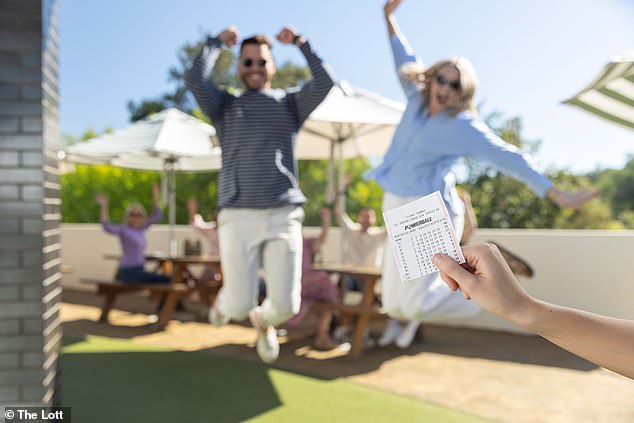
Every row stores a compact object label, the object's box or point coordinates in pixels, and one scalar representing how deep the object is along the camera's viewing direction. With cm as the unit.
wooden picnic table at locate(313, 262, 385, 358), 465
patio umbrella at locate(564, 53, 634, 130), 263
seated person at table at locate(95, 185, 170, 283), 617
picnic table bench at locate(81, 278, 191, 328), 583
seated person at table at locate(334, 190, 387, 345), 559
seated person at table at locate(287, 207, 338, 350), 503
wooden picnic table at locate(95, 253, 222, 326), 586
